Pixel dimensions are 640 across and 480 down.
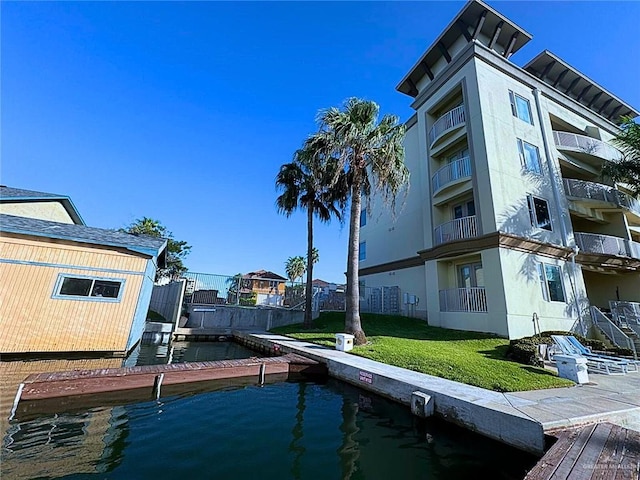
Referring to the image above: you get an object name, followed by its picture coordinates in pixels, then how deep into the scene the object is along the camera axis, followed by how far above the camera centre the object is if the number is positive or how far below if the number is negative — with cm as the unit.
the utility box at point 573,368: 716 -114
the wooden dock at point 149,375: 576 -173
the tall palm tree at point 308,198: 1619 +668
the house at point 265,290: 1969 +135
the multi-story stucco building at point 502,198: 1320 +690
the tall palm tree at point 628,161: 1495 +927
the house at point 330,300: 2127 +92
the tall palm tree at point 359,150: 1202 +704
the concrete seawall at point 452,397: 436 -157
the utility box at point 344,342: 1032 -106
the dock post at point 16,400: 510 -193
